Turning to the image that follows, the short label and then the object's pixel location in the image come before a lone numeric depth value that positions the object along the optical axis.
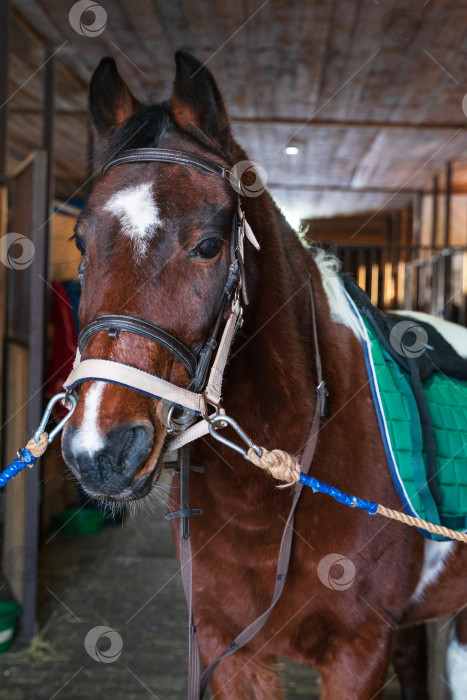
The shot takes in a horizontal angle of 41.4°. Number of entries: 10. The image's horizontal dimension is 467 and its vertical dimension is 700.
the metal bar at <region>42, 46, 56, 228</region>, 5.01
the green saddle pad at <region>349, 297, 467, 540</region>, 1.74
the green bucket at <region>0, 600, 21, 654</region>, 3.19
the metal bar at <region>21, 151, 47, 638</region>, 3.24
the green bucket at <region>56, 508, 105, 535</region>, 5.03
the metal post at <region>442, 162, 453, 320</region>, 7.81
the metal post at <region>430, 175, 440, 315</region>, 9.21
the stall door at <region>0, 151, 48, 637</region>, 3.26
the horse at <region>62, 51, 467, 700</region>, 1.20
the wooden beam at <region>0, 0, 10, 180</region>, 3.34
